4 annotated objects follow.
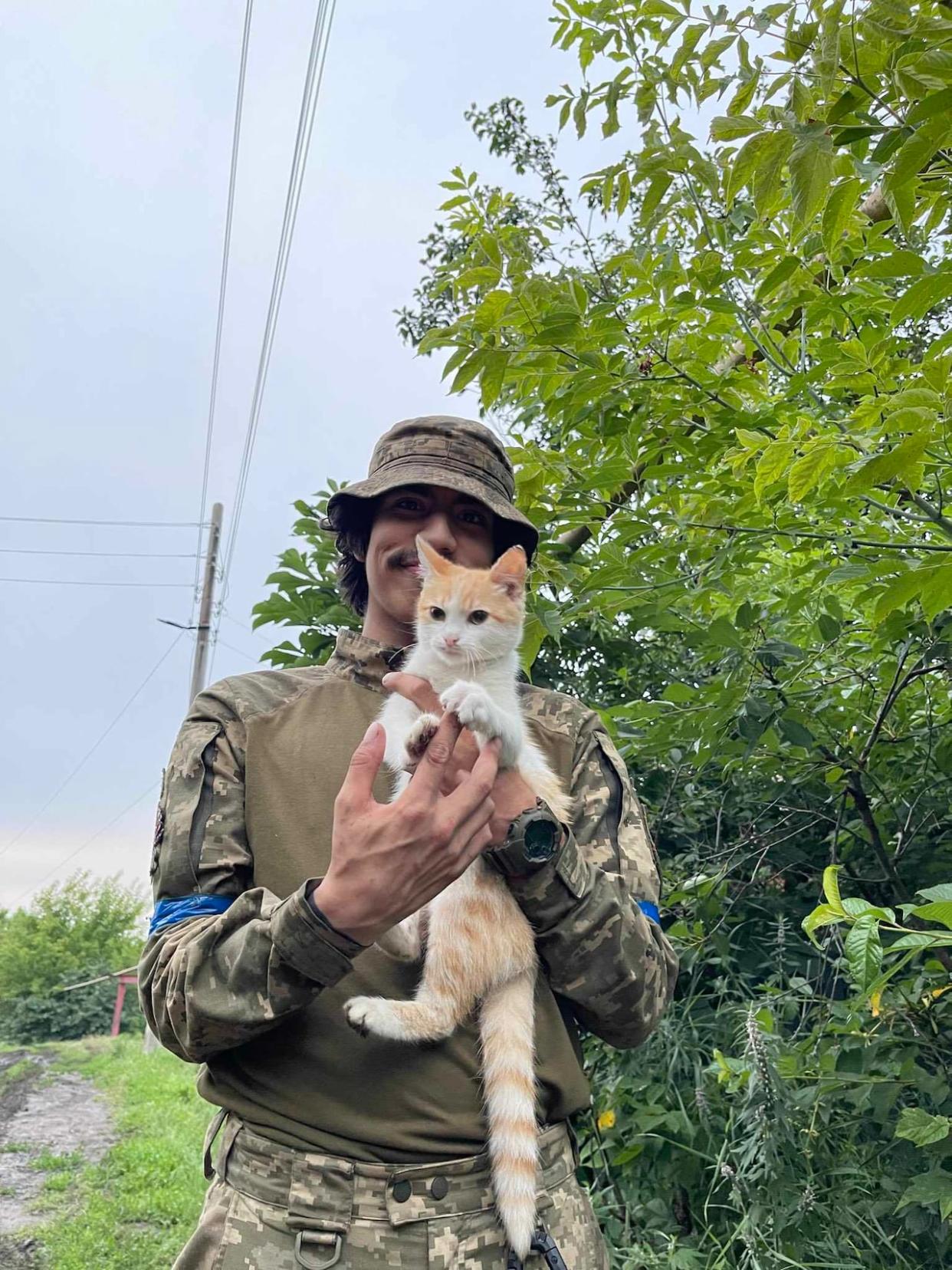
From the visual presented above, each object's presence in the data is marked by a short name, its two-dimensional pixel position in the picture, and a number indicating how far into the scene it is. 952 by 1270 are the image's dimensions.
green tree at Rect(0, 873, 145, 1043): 24.58
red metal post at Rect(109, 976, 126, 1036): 22.95
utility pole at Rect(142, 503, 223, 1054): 20.05
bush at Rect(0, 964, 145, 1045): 24.27
